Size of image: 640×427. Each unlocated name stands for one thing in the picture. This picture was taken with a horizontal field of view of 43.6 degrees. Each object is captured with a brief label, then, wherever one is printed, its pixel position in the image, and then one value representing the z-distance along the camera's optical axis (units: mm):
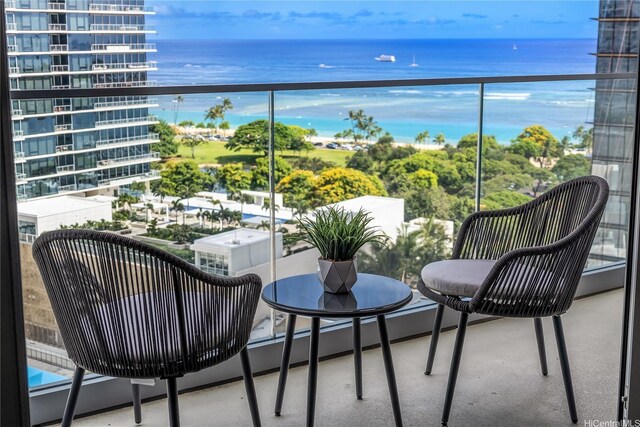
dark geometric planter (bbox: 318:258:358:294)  2676
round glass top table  2514
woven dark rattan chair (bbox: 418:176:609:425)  2740
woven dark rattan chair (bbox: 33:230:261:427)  2211
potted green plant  2680
